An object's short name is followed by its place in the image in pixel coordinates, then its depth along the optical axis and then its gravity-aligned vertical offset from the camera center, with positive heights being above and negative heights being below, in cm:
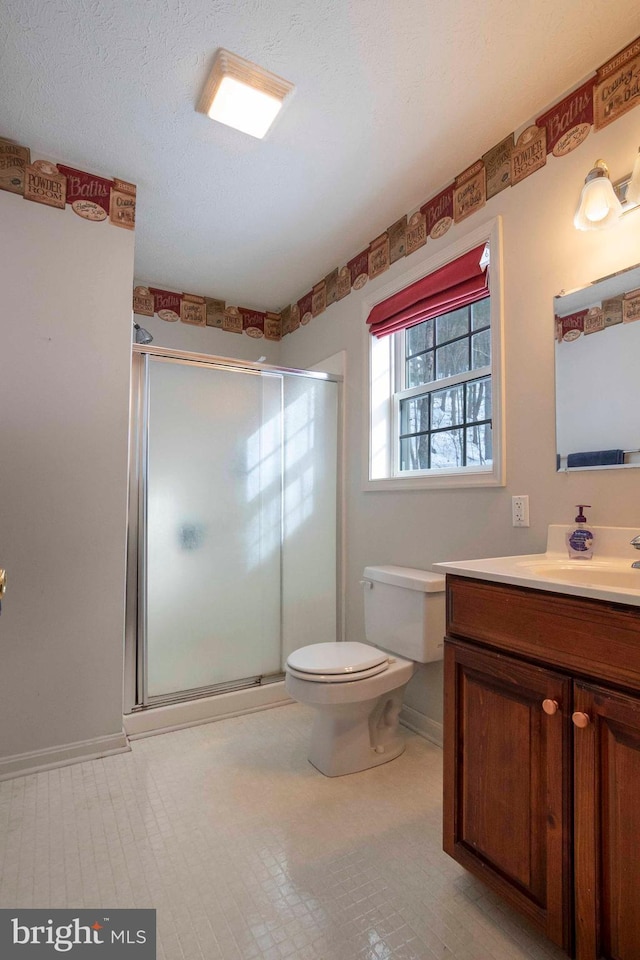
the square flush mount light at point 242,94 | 156 +135
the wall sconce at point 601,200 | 141 +85
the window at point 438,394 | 197 +46
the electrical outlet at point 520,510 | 173 -7
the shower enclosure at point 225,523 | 226 -16
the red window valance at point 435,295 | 197 +87
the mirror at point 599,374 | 144 +37
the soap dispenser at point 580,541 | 150 -15
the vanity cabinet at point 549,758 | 93 -58
